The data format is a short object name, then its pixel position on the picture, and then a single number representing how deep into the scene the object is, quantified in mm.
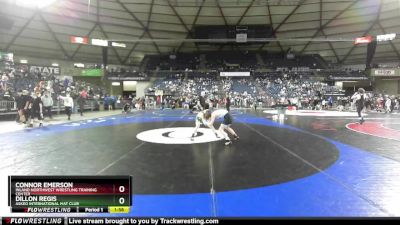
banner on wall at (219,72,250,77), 38500
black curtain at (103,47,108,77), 36938
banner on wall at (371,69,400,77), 37125
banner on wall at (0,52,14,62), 24562
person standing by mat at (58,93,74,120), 14312
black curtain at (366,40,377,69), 35612
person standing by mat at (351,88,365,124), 12102
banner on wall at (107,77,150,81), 37969
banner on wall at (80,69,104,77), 37716
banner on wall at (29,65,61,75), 28370
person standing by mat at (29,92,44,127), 11938
